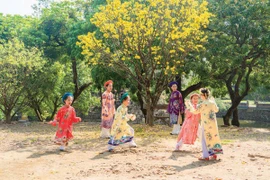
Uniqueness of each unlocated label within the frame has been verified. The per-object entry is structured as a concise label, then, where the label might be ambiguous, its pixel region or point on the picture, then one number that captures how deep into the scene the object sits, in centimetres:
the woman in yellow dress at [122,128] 877
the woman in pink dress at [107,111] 1101
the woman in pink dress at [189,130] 873
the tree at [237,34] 1482
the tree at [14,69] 1664
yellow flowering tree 1173
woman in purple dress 1215
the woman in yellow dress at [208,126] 760
